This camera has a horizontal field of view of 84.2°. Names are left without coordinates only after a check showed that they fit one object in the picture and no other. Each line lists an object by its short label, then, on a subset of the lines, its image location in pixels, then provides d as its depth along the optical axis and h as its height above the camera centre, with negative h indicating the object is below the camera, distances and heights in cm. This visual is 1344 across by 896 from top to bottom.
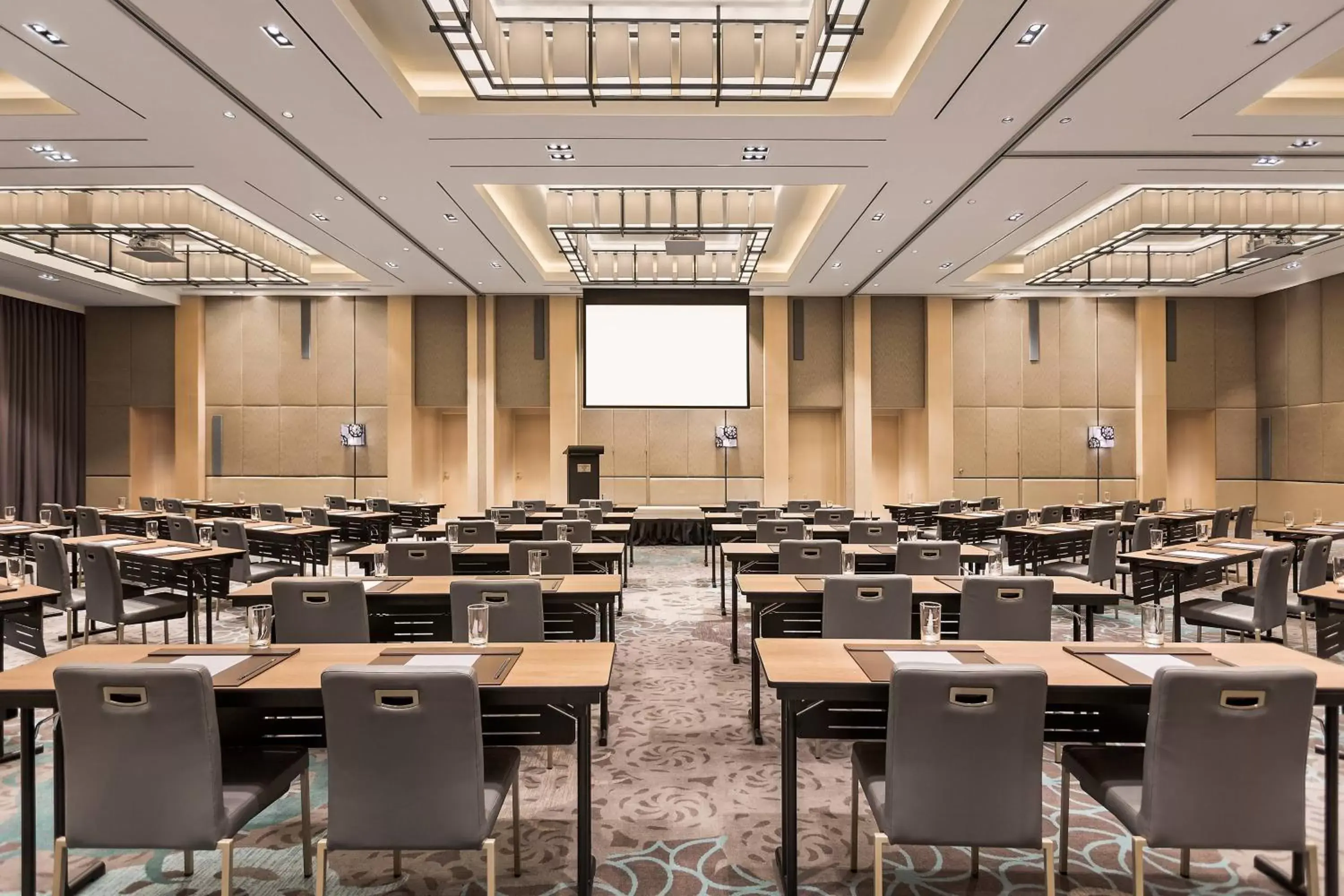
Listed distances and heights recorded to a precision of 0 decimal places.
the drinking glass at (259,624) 272 -63
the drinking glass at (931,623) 276 -66
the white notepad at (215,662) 254 -74
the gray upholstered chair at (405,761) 201 -86
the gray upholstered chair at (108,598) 507 -100
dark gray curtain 1297 +88
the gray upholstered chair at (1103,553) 644 -93
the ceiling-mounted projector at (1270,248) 979 +266
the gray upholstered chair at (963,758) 204 -86
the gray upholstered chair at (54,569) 515 -81
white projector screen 1303 +169
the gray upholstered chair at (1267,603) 473 -102
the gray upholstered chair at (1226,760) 199 -86
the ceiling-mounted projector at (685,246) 905 +250
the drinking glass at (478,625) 277 -65
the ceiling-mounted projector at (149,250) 962 +264
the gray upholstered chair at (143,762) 204 -86
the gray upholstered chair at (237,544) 627 -79
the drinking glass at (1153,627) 279 -68
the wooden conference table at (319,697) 227 -75
